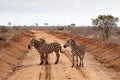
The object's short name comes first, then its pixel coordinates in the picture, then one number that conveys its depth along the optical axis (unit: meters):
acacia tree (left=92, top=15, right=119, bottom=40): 57.21
